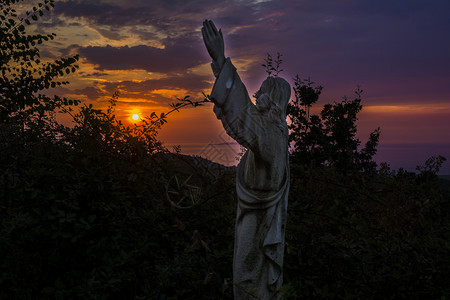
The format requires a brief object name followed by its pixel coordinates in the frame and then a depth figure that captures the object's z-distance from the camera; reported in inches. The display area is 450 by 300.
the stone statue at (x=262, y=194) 108.0
